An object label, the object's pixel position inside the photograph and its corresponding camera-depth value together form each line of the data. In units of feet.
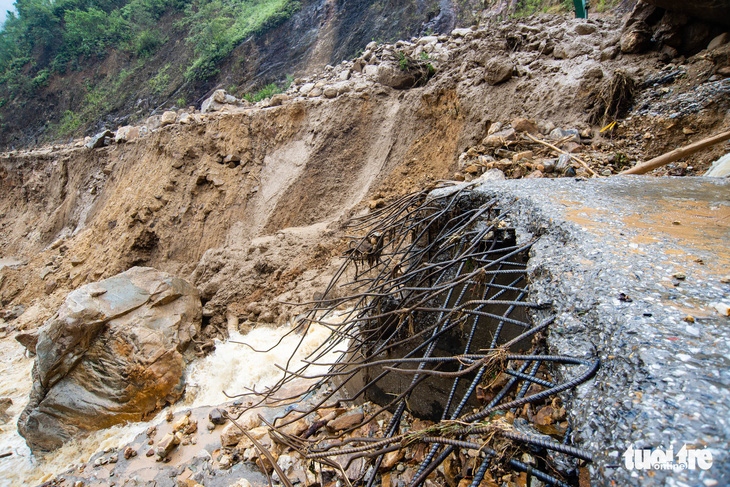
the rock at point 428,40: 27.78
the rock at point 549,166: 11.66
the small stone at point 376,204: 18.62
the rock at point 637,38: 13.97
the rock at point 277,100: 26.35
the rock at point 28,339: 19.49
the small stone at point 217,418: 10.52
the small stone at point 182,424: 10.64
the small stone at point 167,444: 9.84
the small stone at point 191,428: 10.53
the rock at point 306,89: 27.49
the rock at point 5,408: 15.38
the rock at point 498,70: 17.30
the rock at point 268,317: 16.28
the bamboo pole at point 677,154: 10.03
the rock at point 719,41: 11.86
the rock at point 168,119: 28.19
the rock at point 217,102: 30.22
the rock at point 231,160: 24.73
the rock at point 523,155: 12.78
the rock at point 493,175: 11.68
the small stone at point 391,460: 5.32
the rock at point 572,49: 16.46
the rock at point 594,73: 14.48
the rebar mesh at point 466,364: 3.21
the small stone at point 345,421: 7.13
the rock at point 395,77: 23.25
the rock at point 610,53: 14.89
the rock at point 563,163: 11.43
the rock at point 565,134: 13.29
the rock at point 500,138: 14.32
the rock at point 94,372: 12.68
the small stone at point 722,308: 3.19
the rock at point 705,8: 11.76
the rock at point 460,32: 27.37
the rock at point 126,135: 32.81
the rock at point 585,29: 17.61
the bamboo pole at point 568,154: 10.62
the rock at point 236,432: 8.85
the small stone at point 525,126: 14.64
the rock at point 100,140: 35.09
